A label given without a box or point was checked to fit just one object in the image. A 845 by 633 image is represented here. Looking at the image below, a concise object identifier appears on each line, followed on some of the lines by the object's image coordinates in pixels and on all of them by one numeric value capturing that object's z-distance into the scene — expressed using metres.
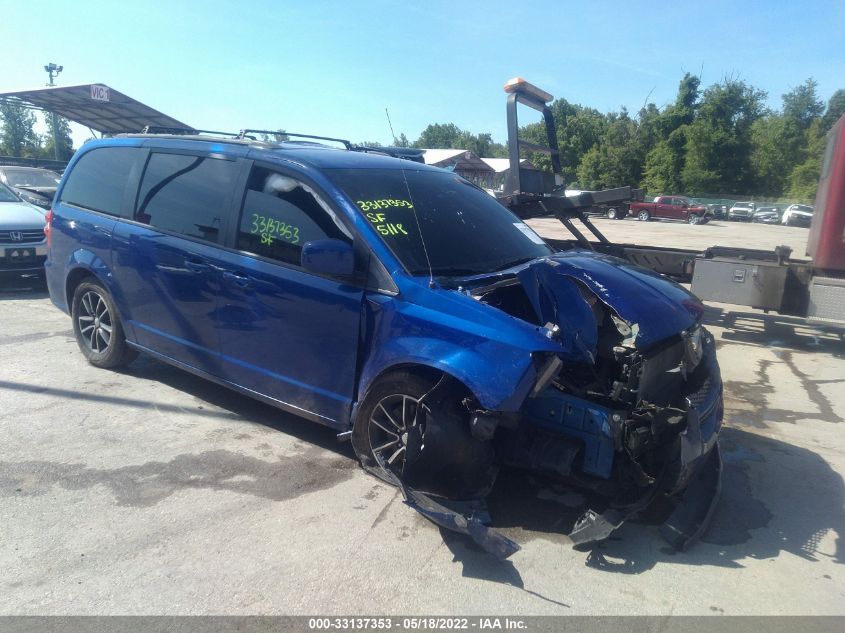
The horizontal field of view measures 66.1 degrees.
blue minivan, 3.49
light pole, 33.55
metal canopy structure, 15.37
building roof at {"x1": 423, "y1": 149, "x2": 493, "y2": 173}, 31.97
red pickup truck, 43.38
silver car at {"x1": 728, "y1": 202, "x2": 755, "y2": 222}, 49.88
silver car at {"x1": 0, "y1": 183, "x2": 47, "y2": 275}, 9.31
